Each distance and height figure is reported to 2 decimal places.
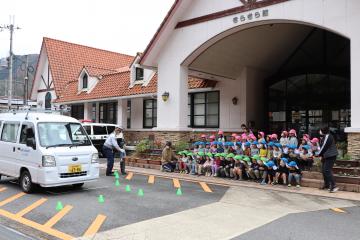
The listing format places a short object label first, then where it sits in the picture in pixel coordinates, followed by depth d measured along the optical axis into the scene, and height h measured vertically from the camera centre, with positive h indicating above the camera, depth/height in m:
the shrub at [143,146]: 16.97 -0.66
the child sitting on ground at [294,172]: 11.27 -1.17
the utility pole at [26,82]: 31.84 +3.96
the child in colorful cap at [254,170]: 12.27 -1.20
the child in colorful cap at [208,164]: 13.66 -1.14
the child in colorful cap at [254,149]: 12.58 -0.55
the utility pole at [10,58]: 28.47 +5.47
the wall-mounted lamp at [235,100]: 19.26 +1.57
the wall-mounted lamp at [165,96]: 17.00 +1.54
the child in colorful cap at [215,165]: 13.44 -1.17
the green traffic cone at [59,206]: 8.37 -1.66
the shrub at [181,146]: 15.80 -0.60
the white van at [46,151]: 9.73 -0.56
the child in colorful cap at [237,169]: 12.59 -1.20
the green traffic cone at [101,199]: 9.18 -1.64
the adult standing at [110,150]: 13.65 -0.67
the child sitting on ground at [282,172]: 11.37 -1.18
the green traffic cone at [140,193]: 9.95 -1.61
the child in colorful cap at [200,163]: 13.91 -1.14
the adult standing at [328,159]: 10.49 -0.72
